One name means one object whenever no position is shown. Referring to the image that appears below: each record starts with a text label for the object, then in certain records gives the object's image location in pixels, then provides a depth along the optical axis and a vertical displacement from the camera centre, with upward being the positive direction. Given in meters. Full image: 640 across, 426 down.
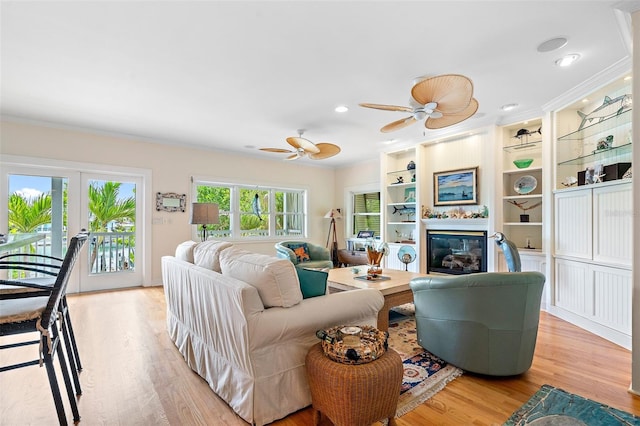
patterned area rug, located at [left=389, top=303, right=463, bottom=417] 1.99 -1.18
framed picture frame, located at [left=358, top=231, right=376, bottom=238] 7.01 -0.47
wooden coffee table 2.77 -0.74
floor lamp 7.56 -0.49
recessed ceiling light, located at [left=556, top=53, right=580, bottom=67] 2.77 +1.38
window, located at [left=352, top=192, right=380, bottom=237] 7.09 +0.03
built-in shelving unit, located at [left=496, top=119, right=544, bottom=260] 4.34 +0.33
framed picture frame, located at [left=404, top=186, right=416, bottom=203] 6.00 +0.37
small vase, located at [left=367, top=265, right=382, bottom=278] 3.54 -0.67
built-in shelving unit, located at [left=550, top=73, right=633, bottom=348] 2.94 -0.04
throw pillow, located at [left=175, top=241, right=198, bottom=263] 2.77 -0.34
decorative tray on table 3.46 -0.73
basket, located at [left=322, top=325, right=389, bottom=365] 1.60 -0.71
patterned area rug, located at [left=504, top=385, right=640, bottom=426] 1.74 -1.17
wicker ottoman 1.52 -0.89
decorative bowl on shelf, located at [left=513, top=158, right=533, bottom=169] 4.35 +0.70
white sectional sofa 1.71 -0.67
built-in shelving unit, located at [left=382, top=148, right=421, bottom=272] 6.03 +0.23
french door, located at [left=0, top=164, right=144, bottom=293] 4.42 +0.00
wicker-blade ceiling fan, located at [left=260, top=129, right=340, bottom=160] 4.24 +0.93
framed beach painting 4.85 +0.42
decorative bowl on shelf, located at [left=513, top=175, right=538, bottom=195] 4.35 +0.40
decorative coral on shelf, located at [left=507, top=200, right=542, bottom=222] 4.38 +0.08
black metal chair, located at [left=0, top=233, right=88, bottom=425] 1.51 -0.49
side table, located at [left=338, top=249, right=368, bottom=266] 6.76 -0.99
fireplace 4.77 -0.63
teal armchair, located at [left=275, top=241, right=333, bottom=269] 5.16 -0.69
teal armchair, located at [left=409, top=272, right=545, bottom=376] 2.12 -0.75
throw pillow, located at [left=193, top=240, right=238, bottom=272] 2.35 -0.31
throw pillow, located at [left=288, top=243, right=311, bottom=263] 5.33 -0.65
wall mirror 5.41 +0.23
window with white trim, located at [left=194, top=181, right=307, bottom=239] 6.27 +0.09
